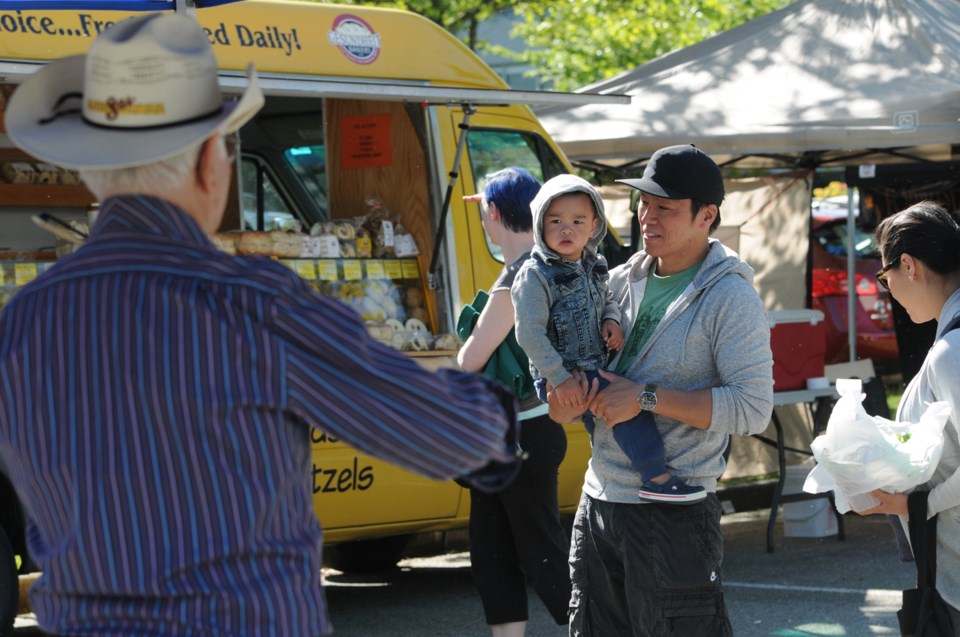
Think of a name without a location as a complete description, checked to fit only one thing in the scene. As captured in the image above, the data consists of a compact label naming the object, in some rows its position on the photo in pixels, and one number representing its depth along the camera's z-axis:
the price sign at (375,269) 12.98
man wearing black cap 6.97
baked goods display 12.48
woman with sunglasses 6.77
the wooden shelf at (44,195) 13.09
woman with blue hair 9.42
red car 21.86
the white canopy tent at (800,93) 16.92
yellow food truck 11.77
